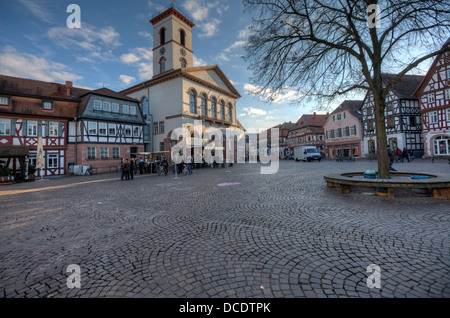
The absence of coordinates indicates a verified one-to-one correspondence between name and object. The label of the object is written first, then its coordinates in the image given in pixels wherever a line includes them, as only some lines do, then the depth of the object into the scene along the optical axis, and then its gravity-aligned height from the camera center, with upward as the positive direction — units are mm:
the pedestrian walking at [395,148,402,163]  23750 +497
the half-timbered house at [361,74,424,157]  32125 +6101
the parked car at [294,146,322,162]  34531 +1568
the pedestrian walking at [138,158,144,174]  21812 +246
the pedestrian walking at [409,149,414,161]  28206 +493
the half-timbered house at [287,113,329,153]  54419 +8367
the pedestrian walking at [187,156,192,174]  19981 +277
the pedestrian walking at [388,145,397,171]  15079 +385
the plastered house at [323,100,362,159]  40125 +6291
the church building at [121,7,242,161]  29469 +12040
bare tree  6992 +4571
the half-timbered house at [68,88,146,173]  24469 +4974
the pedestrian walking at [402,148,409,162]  24841 +700
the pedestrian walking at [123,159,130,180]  16422 +68
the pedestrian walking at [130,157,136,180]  17234 +54
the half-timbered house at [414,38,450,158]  27125 +6534
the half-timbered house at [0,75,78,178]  20281 +5410
